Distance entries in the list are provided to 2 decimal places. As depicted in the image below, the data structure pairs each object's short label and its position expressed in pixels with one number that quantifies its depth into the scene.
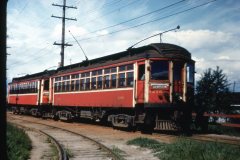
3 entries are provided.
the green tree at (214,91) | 22.28
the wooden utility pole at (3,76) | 5.70
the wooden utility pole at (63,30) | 30.86
